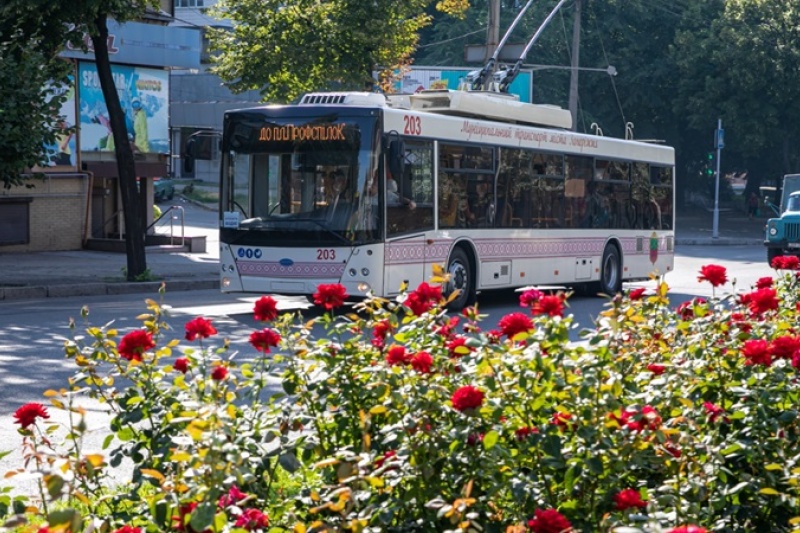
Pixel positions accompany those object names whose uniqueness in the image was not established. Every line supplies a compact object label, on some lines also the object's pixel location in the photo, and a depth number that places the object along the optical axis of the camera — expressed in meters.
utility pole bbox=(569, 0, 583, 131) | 41.25
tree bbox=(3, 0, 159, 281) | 20.55
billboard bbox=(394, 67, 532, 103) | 47.56
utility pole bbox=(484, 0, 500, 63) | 28.66
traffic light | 62.58
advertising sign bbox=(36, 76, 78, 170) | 30.12
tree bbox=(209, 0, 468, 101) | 28.08
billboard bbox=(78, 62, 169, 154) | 31.50
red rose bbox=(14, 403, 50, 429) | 4.50
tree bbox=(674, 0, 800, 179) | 56.72
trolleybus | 17.50
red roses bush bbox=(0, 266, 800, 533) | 4.09
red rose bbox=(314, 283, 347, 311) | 5.47
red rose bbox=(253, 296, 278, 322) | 5.23
